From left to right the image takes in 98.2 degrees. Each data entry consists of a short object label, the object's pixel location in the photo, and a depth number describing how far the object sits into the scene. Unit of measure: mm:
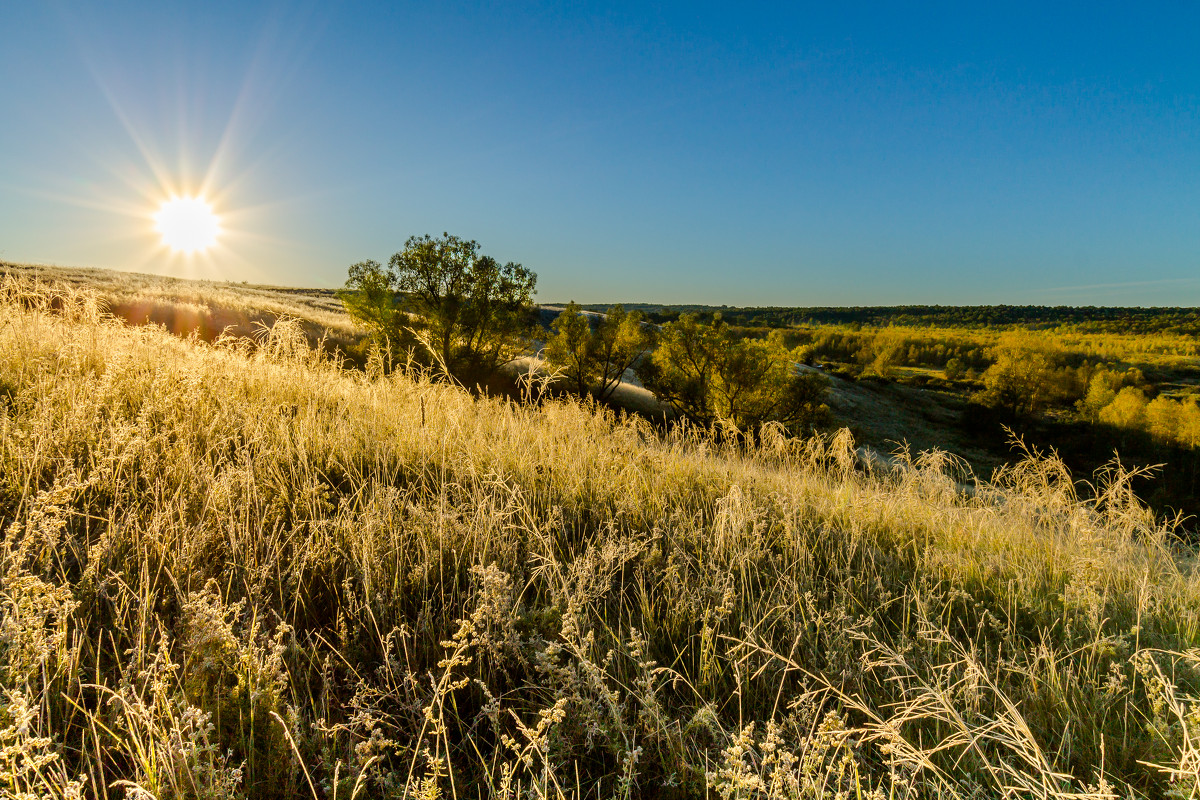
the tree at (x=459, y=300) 32688
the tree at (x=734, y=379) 36438
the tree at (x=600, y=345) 41594
